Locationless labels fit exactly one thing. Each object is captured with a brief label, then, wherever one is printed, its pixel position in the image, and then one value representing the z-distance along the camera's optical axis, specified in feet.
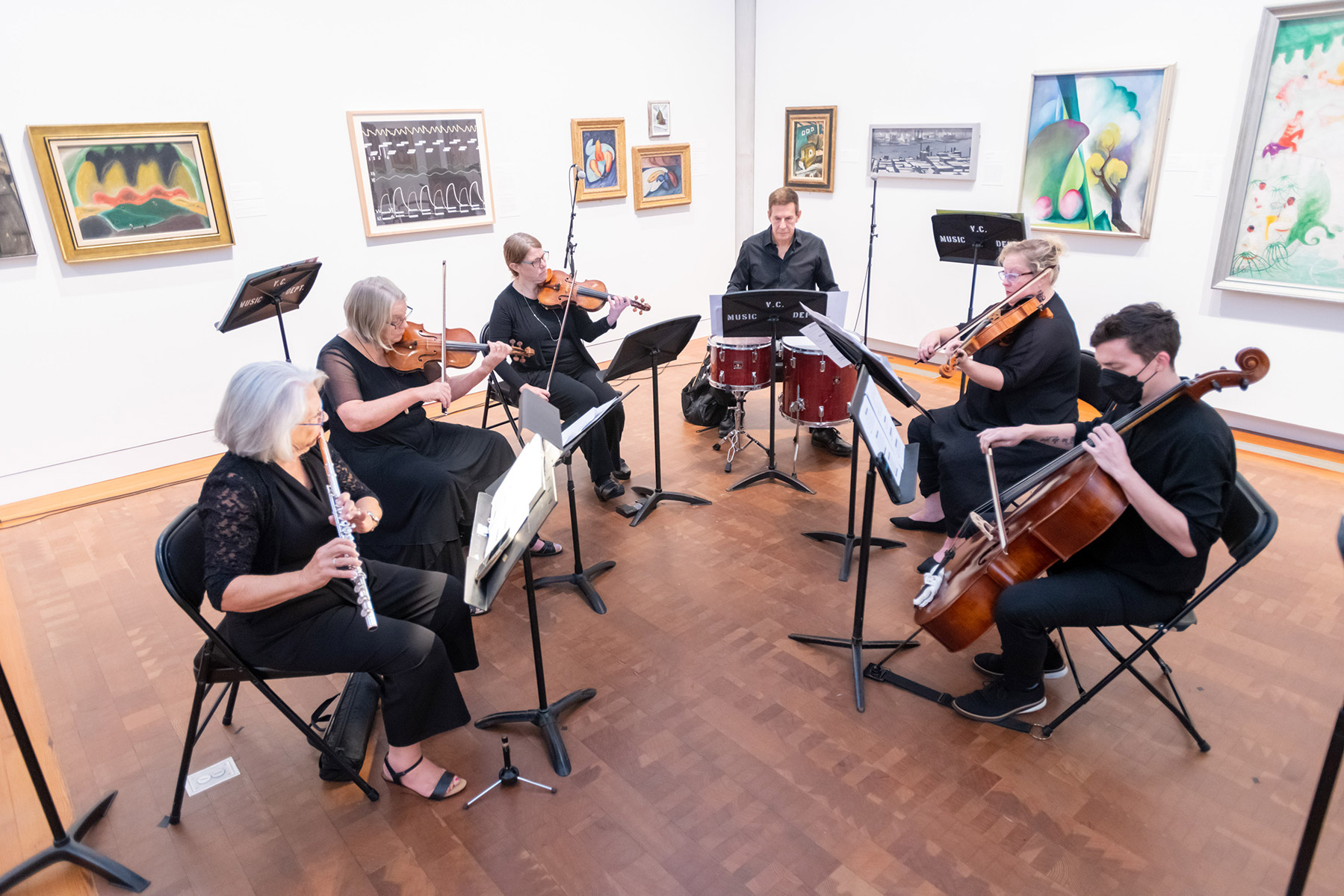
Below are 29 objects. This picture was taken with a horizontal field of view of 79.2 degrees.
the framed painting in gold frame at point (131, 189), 14.56
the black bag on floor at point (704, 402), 17.90
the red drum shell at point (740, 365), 14.96
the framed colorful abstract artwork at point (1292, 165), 14.55
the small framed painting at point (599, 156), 21.45
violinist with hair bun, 11.10
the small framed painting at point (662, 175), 23.02
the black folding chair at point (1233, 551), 7.69
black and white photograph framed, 20.02
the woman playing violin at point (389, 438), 10.91
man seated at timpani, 16.69
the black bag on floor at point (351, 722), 8.83
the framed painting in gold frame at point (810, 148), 22.93
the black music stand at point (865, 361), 8.96
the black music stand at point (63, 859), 7.45
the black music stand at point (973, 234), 16.28
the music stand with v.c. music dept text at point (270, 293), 12.30
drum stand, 16.21
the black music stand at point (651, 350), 12.78
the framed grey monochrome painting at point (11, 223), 14.10
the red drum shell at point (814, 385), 14.40
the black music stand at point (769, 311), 13.50
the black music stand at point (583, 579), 11.64
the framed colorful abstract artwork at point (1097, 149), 16.87
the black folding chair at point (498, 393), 14.60
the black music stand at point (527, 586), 7.35
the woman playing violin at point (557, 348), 14.20
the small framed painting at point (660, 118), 22.95
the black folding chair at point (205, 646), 7.46
